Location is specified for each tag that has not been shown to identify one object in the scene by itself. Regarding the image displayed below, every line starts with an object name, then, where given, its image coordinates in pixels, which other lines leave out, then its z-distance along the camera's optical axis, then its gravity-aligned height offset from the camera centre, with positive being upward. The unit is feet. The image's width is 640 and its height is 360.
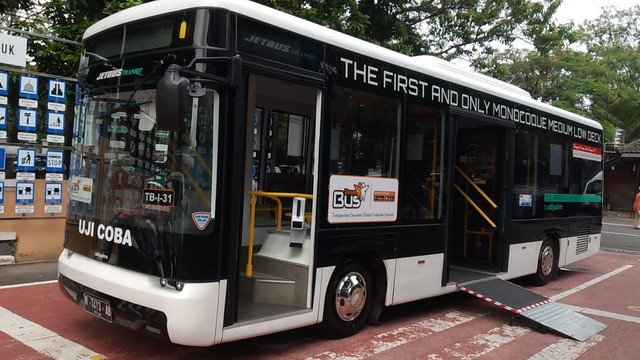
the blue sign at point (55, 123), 27.68 +2.54
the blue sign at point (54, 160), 28.02 +0.53
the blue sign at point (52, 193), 28.04 -1.21
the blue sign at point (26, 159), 26.81 +0.49
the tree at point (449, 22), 47.11 +17.53
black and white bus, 13.12 +0.30
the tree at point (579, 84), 89.20 +20.17
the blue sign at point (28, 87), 26.45 +4.18
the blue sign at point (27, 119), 26.50 +2.52
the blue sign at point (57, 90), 27.58 +4.25
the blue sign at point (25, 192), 27.02 -1.20
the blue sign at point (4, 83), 25.58 +4.14
